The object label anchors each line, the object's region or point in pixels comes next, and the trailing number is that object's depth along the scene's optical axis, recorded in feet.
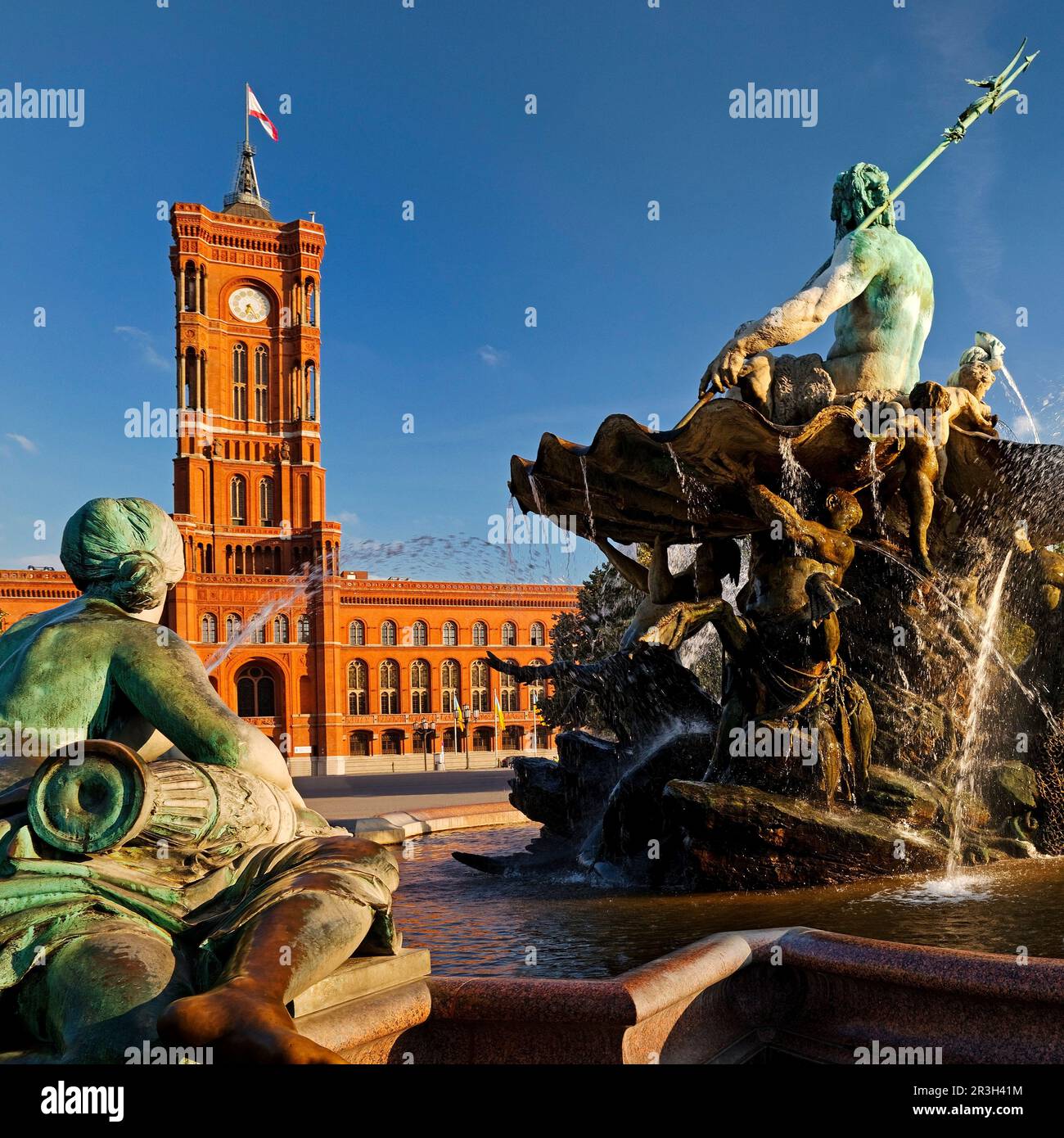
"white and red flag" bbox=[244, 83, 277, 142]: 217.56
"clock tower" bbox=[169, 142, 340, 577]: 228.63
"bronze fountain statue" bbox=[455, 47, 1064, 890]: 19.01
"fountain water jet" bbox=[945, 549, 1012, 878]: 20.38
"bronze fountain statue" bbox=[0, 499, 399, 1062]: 6.17
